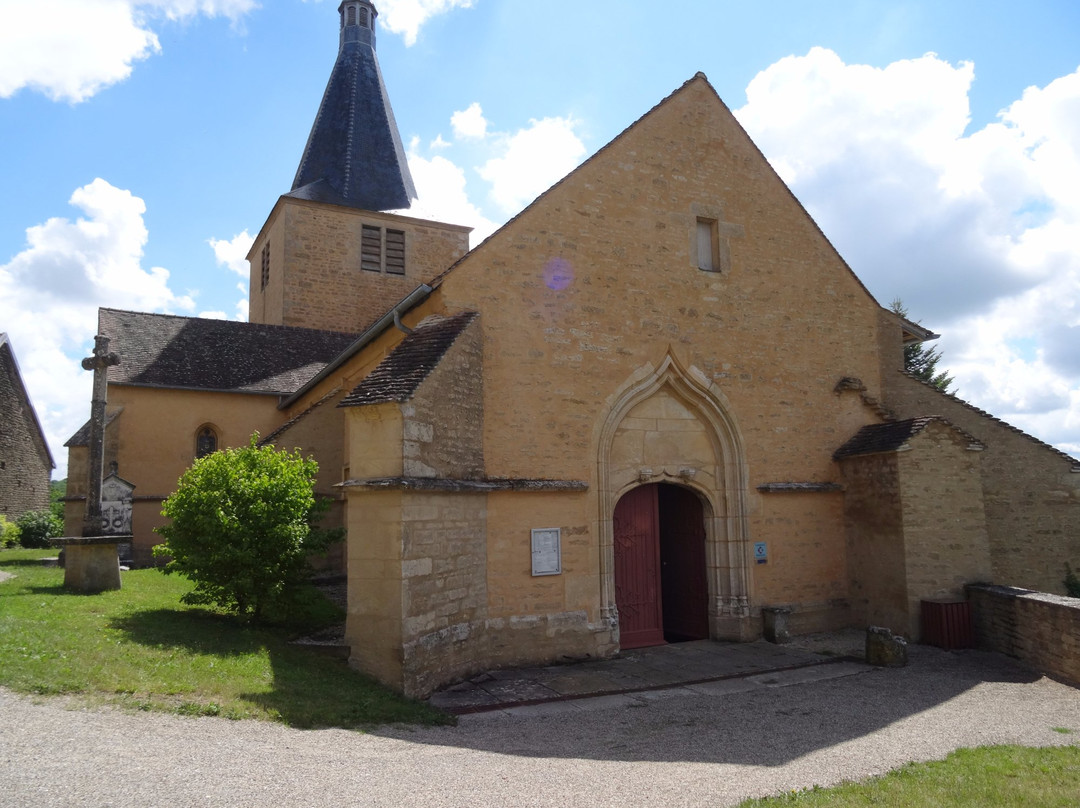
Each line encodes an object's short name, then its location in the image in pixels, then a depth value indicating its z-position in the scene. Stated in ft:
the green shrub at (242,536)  31.96
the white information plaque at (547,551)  33.42
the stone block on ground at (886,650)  33.27
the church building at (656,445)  29.12
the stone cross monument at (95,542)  36.68
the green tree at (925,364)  92.79
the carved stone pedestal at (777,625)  38.04
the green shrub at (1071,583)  43.80
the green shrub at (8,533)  72.90
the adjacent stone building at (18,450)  81.87
